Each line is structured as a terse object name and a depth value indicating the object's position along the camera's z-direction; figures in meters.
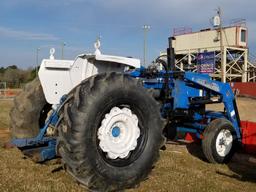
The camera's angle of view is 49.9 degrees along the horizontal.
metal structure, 37.04
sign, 37.64
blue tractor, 3.31
